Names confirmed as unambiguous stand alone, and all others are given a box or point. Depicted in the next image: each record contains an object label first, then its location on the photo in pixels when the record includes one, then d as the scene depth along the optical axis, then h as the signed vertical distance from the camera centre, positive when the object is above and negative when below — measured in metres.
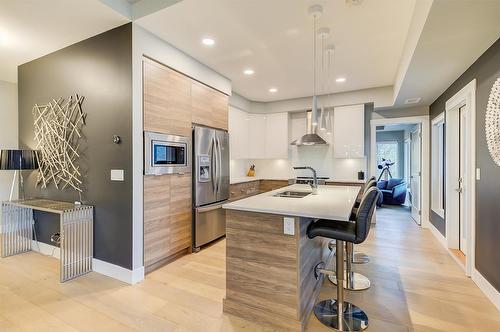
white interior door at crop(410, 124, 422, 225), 5.34 -0.15
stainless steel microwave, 2.81 +0.14
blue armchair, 7.28 -0.84
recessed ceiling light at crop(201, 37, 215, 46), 2.98 +1.49
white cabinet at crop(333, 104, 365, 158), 5.18 +0.69
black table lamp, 3.25 +0.07
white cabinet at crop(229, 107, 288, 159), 5.76 +0.69
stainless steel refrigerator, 3.54 -0.27
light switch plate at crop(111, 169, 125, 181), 2.72 -0.11
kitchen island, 1.91 -0.77
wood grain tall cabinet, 2.86 -0.17
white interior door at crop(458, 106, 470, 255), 3.26 -0.25
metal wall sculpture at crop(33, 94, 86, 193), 3.12 +0.34
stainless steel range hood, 3.37 +0.34
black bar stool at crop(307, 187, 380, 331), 1.91 -0.59
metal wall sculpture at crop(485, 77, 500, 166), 2.21 +0.38
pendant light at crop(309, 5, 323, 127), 2.34 +1.45
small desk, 2.70 -0.79
